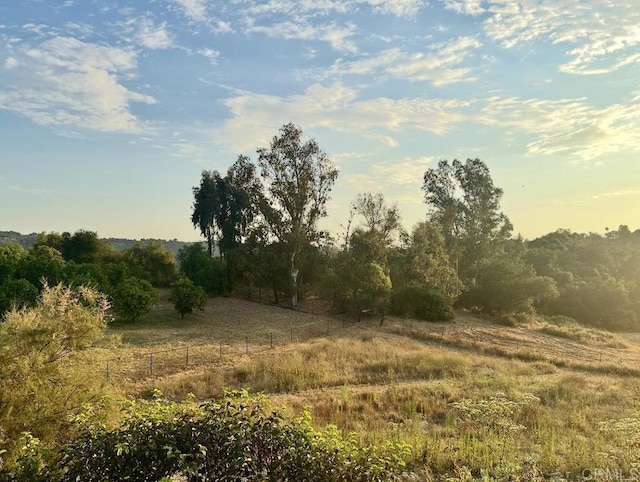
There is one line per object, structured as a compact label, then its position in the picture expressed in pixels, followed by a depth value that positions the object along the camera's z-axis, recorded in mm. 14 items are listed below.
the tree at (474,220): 46031
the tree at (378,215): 40625
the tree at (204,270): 44625
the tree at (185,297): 33656
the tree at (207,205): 51219
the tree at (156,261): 50531
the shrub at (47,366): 8375
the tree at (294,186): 39594
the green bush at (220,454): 5590
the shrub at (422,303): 36781
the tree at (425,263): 39719
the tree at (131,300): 30562
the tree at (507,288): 41500
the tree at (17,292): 28675
